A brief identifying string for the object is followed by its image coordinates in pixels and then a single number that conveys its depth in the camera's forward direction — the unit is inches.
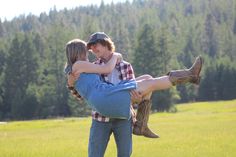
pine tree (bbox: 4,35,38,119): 3351.4
